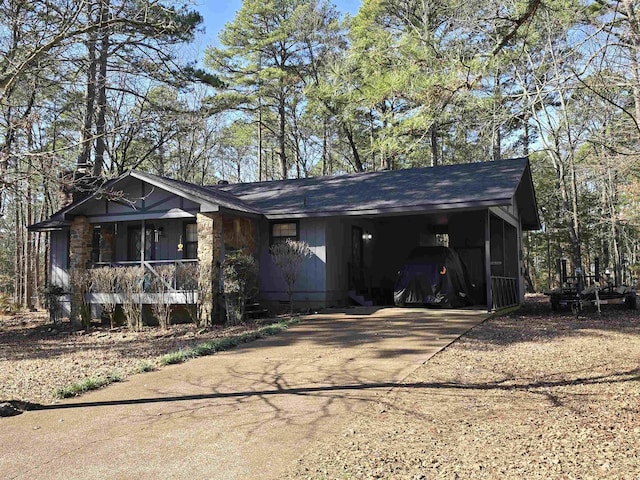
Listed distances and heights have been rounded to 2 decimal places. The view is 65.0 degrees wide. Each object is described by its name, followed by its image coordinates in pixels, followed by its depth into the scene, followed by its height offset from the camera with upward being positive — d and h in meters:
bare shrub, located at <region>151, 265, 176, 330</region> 11.62 -0.51
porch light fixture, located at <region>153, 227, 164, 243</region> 14.35 +1.09
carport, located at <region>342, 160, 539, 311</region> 14.35 +0.72
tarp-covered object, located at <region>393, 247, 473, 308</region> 12.69 -0.47
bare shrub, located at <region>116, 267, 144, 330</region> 11.84 -0.43
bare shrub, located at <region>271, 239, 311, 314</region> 12.31 +0.21
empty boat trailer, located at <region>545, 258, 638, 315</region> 11.57 -0.88
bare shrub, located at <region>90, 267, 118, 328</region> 12.16 -0.31
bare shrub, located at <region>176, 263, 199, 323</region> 11.53 -0.29
